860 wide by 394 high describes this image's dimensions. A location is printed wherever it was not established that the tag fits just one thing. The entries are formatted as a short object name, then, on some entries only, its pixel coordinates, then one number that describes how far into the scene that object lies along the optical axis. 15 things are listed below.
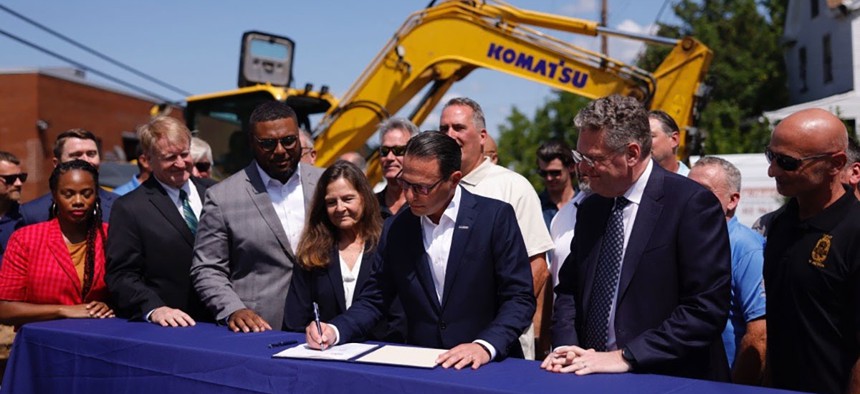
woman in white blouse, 3.92
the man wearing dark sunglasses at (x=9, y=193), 5.91
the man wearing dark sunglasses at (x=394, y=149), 5.27
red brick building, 27.78
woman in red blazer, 4.23
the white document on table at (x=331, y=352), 3.09
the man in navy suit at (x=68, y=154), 5.54
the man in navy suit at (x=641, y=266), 2.84
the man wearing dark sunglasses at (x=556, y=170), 7.08
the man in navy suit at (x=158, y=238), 4.18
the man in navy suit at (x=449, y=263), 3.27
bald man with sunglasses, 2.83
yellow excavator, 9.38
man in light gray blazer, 4.12
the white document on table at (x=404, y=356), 2.95
